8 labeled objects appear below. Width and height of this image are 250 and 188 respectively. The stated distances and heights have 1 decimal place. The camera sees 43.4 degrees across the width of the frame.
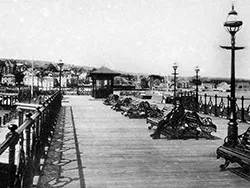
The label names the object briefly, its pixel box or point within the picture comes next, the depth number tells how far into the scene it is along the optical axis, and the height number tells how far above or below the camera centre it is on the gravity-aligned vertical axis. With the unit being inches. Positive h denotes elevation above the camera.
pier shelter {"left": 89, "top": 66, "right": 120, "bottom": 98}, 1243.2 +9.7
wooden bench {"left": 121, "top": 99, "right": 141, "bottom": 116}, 579.7 -42.7
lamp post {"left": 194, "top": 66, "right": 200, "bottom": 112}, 724.3 -49.2
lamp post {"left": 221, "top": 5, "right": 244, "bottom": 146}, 263.9 +22.6
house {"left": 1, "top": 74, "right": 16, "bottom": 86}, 4851.1 +61.6
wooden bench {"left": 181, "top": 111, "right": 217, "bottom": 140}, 341.4 -47.8
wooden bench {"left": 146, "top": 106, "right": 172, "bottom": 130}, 389.0 -47.6
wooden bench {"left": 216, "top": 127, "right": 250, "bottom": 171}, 189.3 -44.4
